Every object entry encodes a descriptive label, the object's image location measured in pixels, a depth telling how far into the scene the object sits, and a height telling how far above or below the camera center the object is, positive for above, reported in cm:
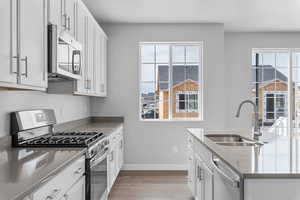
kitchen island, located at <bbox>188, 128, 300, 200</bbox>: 95 -38
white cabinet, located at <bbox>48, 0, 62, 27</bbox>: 154 +74
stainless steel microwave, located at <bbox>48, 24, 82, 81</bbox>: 151 +39
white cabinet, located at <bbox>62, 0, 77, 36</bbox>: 180 +84
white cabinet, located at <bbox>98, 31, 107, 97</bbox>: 298 +54
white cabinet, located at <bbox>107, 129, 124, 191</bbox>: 235 -75
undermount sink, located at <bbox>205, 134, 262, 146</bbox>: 209 -40
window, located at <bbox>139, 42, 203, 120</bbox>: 355 +36
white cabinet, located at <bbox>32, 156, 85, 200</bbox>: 93 -46
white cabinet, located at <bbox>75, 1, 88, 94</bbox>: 214 +73
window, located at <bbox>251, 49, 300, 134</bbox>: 387 +32
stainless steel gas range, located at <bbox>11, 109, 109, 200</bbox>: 152 -33
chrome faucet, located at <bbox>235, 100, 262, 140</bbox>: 189 -24
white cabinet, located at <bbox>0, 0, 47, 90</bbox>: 109 +35
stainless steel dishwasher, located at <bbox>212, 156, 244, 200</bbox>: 99 -47
